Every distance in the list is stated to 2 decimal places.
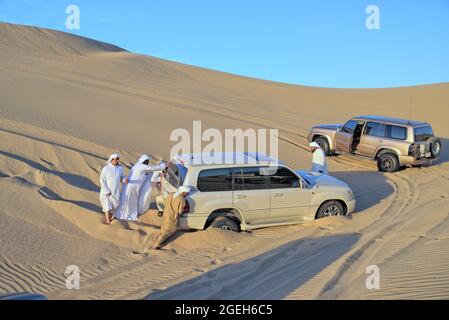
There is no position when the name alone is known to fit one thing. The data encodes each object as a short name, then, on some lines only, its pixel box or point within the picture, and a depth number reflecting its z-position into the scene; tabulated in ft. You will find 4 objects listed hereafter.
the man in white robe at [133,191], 31.42
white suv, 28.22
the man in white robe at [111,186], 30.30
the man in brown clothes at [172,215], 27.12
